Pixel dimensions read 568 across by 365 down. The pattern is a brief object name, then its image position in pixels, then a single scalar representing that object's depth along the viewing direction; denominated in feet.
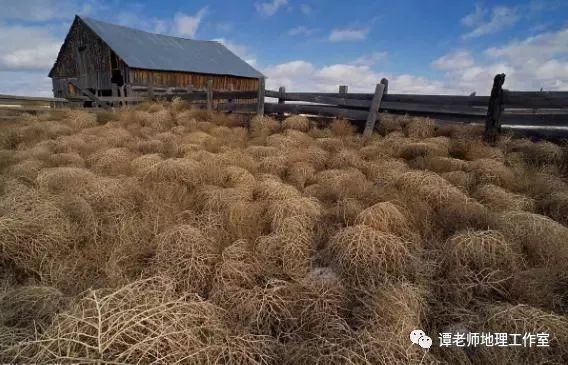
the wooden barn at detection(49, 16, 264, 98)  78.07
